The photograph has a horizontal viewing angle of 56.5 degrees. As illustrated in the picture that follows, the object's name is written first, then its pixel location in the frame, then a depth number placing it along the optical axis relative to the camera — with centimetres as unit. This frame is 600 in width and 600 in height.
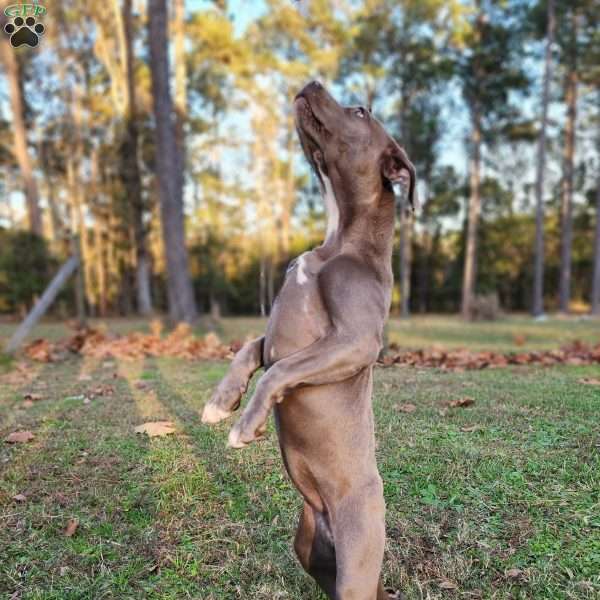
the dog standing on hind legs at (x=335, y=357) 196
